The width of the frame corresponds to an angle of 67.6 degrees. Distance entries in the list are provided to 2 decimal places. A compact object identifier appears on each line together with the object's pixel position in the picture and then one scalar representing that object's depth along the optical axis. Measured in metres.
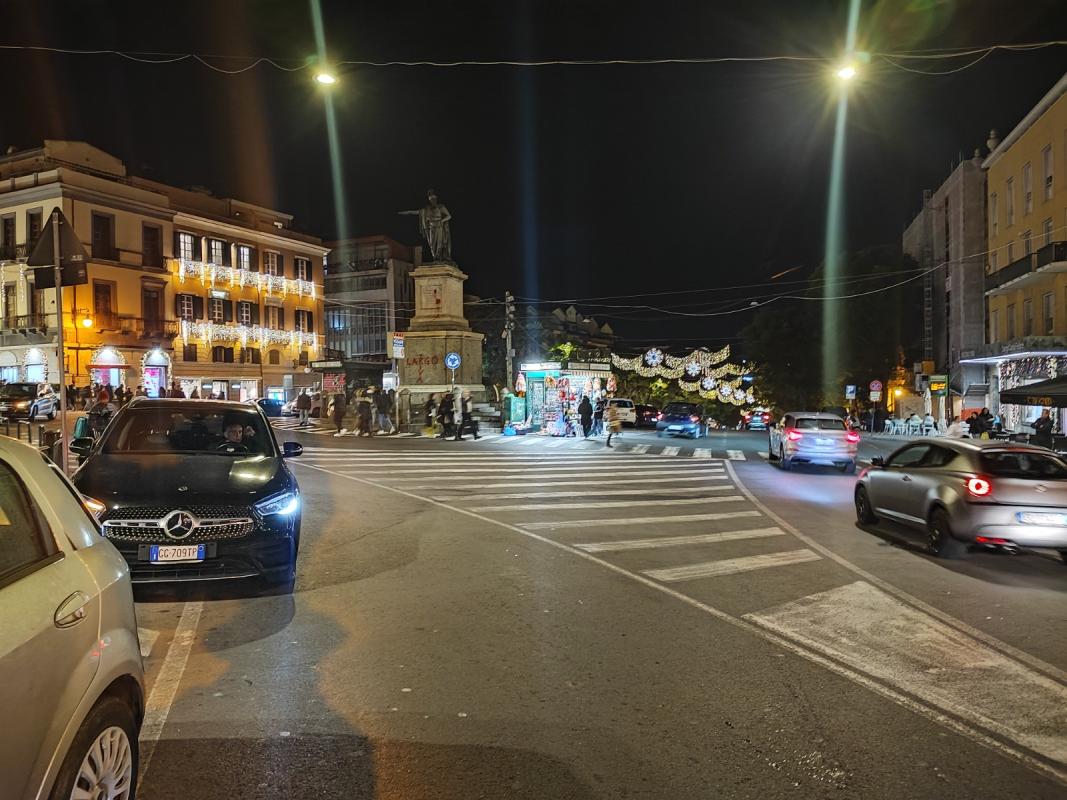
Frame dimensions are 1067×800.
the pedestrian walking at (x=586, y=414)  29.84
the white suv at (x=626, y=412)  43.31
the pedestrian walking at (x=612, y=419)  29.67
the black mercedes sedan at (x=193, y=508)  6.32
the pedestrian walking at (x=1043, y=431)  24.73
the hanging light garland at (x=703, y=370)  55.97
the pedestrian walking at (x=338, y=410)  33.83
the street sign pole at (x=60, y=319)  10.30
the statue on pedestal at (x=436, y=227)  33.16
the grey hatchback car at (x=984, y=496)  8.65
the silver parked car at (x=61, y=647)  2.48
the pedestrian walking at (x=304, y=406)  37.94
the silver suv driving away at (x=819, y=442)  19.92
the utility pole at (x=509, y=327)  39.78
